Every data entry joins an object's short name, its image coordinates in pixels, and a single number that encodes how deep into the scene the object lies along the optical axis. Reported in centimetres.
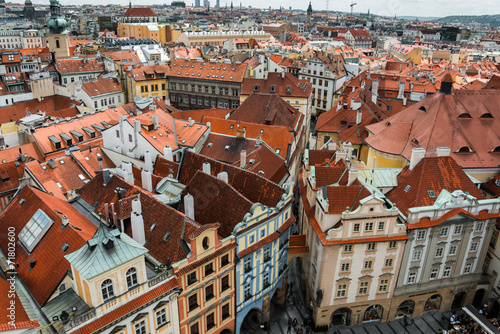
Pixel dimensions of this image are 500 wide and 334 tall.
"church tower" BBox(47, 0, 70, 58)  13188
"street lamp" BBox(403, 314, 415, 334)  4603
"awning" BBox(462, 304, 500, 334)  4189
